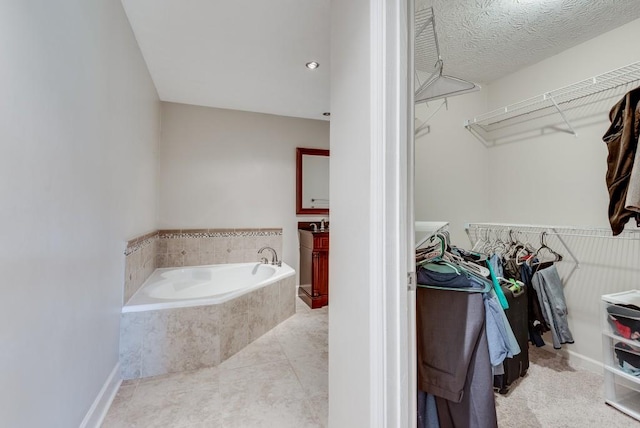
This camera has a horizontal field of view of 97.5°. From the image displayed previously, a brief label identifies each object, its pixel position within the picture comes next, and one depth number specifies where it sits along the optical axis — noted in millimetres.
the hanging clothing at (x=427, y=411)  1188
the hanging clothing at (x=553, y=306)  1910
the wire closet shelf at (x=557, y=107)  1888
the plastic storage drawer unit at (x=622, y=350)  1570
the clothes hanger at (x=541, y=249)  2171
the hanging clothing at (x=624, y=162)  1519
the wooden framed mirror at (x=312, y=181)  3877
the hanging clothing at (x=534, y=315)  1935
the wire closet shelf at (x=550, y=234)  1935
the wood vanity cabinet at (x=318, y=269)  3395
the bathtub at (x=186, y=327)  1962
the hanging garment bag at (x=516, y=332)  1716
